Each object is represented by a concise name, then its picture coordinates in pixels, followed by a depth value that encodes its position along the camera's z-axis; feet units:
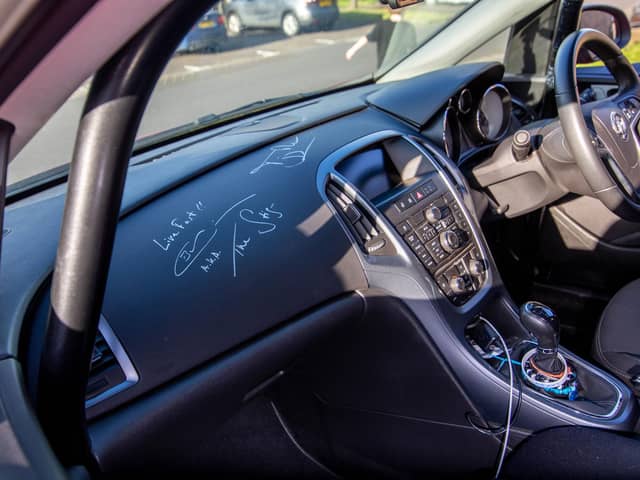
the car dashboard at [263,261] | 3.76
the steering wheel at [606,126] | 5.53
